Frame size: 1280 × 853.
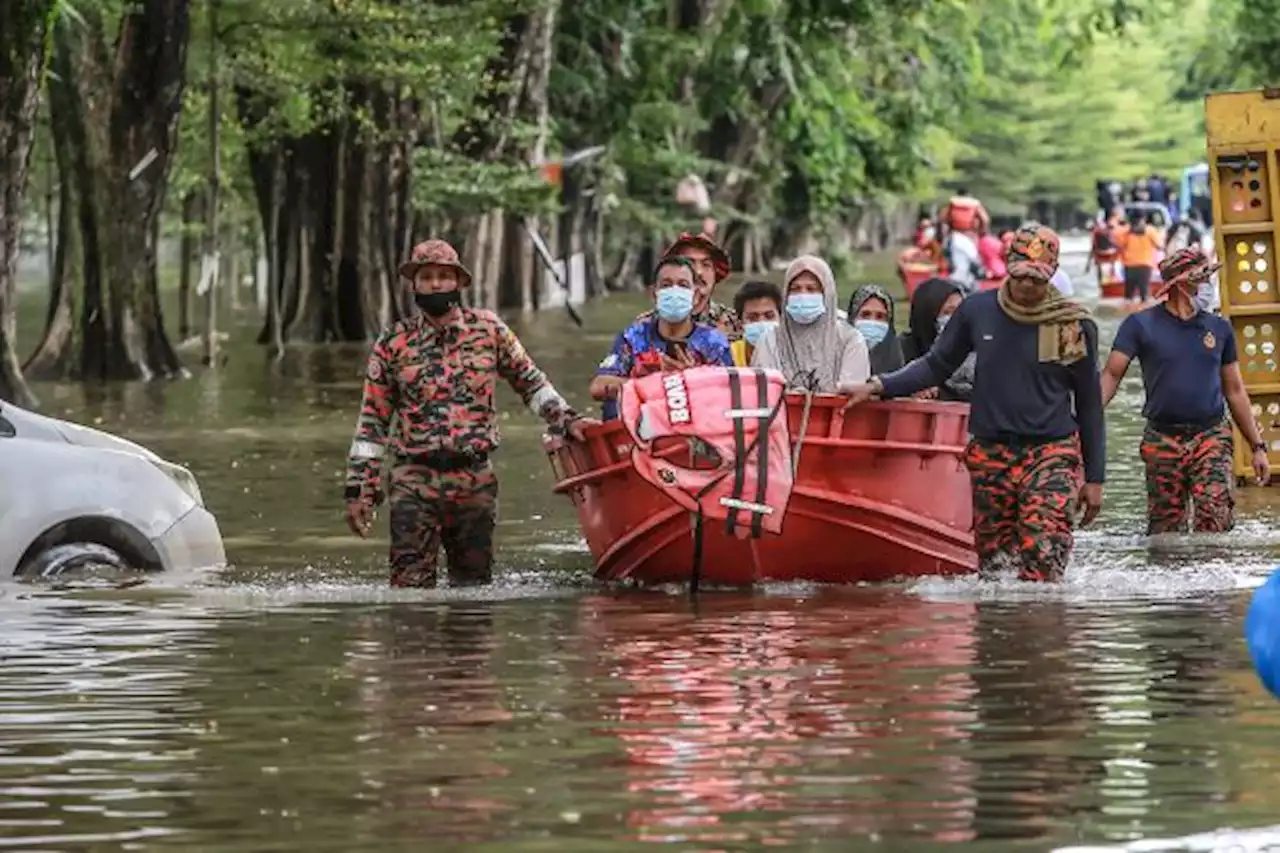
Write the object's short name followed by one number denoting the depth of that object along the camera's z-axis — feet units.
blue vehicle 324.19
